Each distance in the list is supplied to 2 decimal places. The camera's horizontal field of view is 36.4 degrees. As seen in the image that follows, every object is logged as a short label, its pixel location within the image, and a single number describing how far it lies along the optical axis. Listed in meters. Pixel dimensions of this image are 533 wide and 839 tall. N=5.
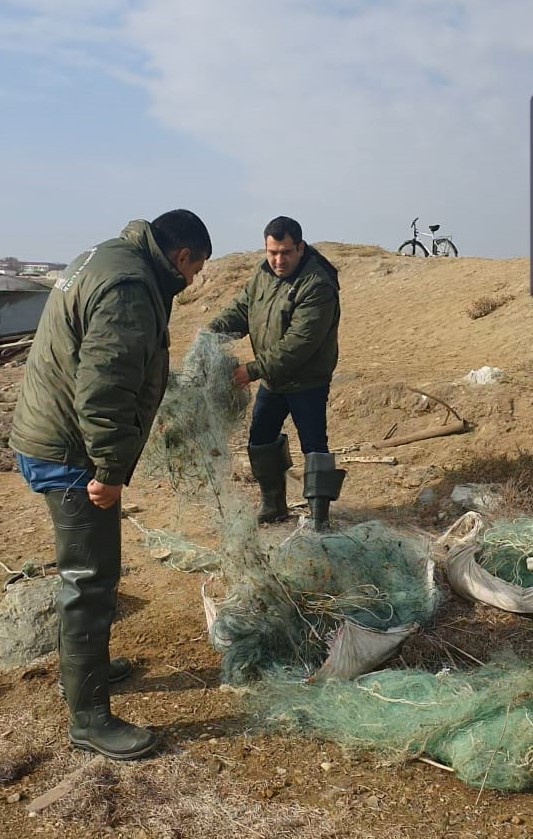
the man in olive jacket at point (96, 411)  2.61
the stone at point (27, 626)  3.60
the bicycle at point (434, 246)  17.97
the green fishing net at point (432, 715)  2.68
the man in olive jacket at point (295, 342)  4.50
